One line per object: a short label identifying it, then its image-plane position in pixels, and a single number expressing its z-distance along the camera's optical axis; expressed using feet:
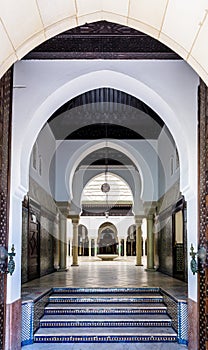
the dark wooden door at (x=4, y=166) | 12.51
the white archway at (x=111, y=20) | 7.39
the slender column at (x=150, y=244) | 34.24
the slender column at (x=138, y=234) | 38.63
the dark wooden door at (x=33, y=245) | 25.14
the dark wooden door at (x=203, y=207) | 12.18
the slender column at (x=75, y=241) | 39.63
